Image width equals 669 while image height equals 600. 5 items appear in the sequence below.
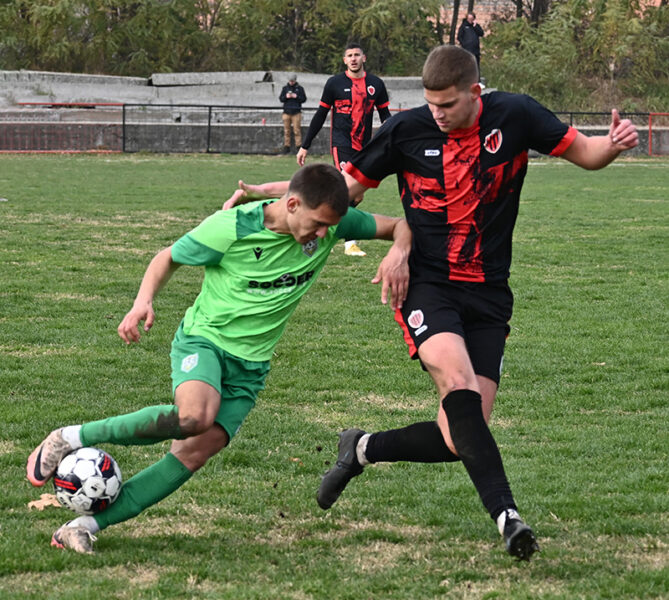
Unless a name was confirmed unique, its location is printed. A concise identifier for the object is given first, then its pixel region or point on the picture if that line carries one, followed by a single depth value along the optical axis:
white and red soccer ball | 7.90
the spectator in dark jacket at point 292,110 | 57.31
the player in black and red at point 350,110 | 24.45
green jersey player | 7.89
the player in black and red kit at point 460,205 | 8.26
